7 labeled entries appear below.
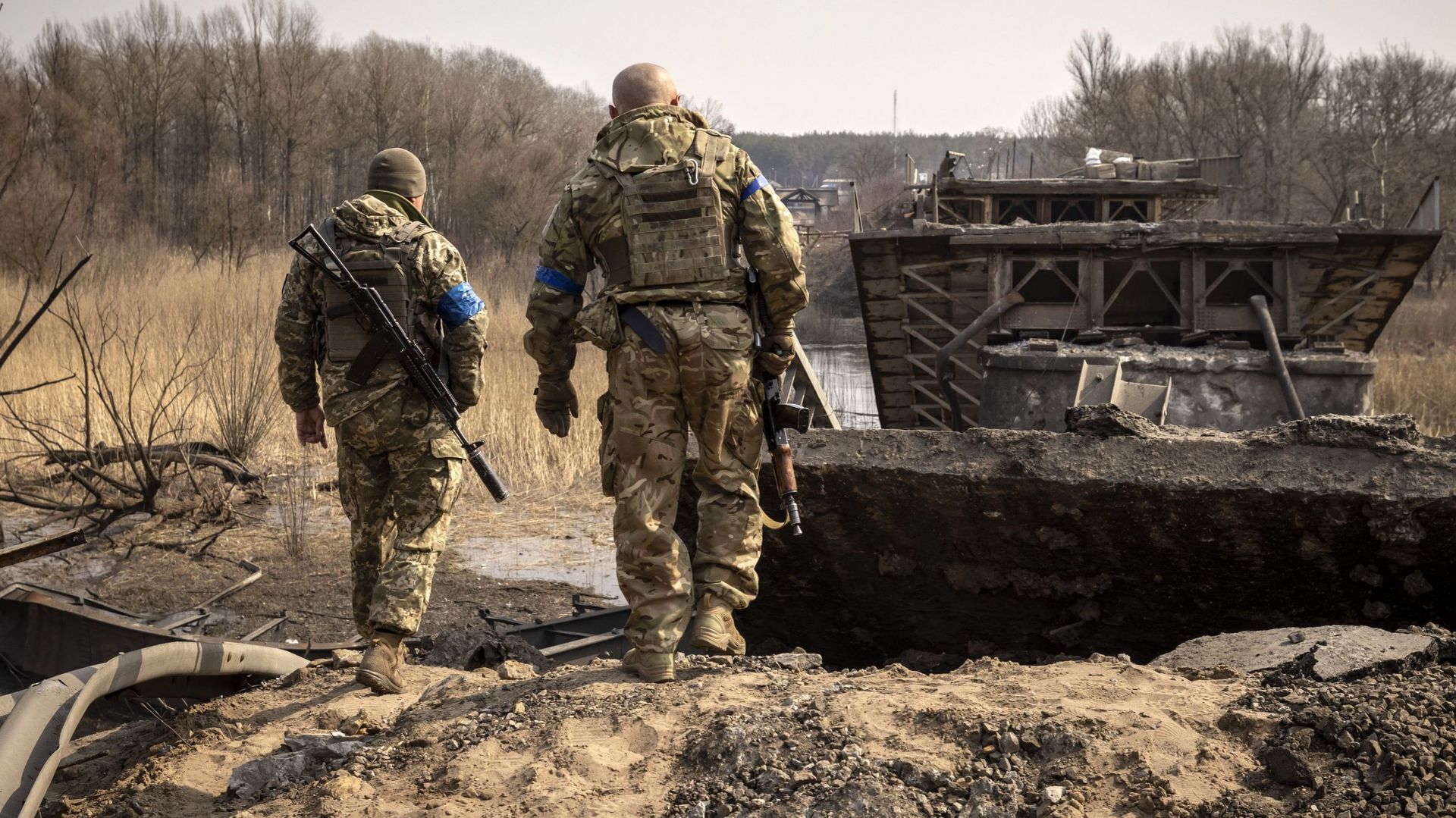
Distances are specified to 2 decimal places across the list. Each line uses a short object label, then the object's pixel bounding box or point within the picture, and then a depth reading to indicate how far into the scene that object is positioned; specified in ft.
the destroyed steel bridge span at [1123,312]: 20.93
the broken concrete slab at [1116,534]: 13.29
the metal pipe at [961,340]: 27.89
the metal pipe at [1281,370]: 19.98
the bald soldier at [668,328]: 11.49
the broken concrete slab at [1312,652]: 10.55
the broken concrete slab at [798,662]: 11.90
